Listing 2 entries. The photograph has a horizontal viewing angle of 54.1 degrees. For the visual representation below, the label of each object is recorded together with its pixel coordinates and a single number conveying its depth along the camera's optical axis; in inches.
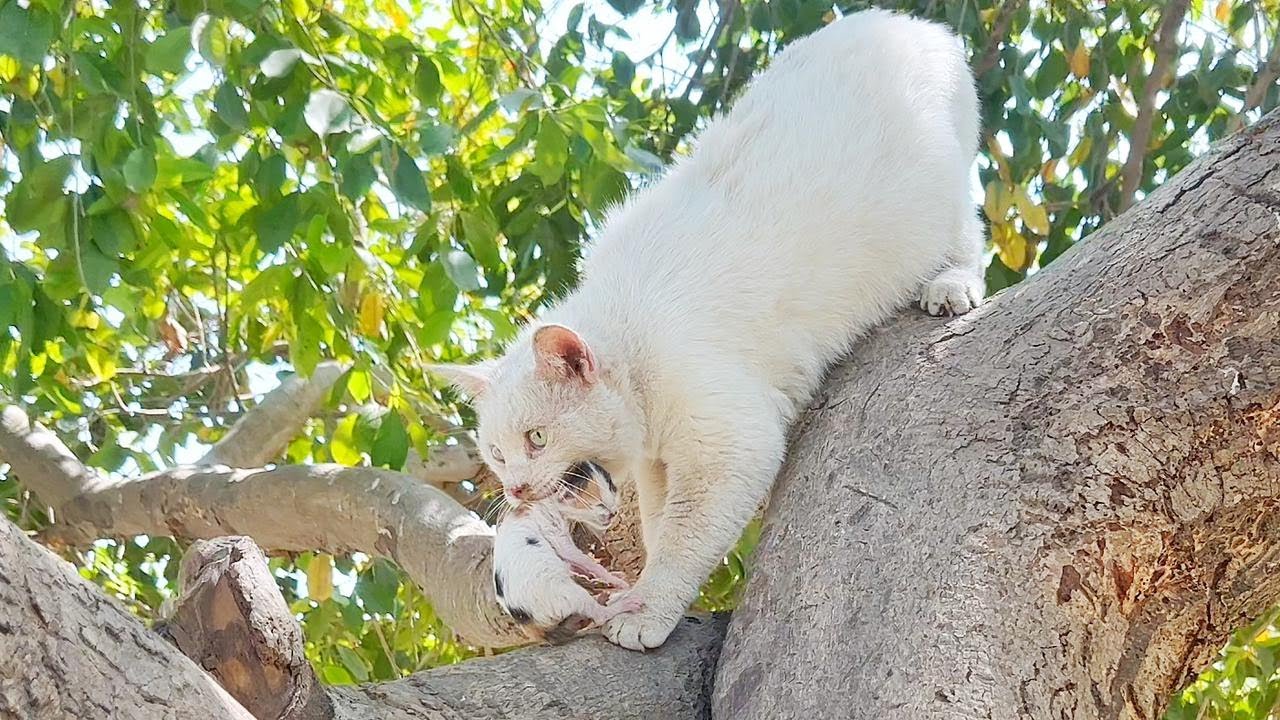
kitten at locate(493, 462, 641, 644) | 80.0
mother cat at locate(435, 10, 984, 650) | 88.0
